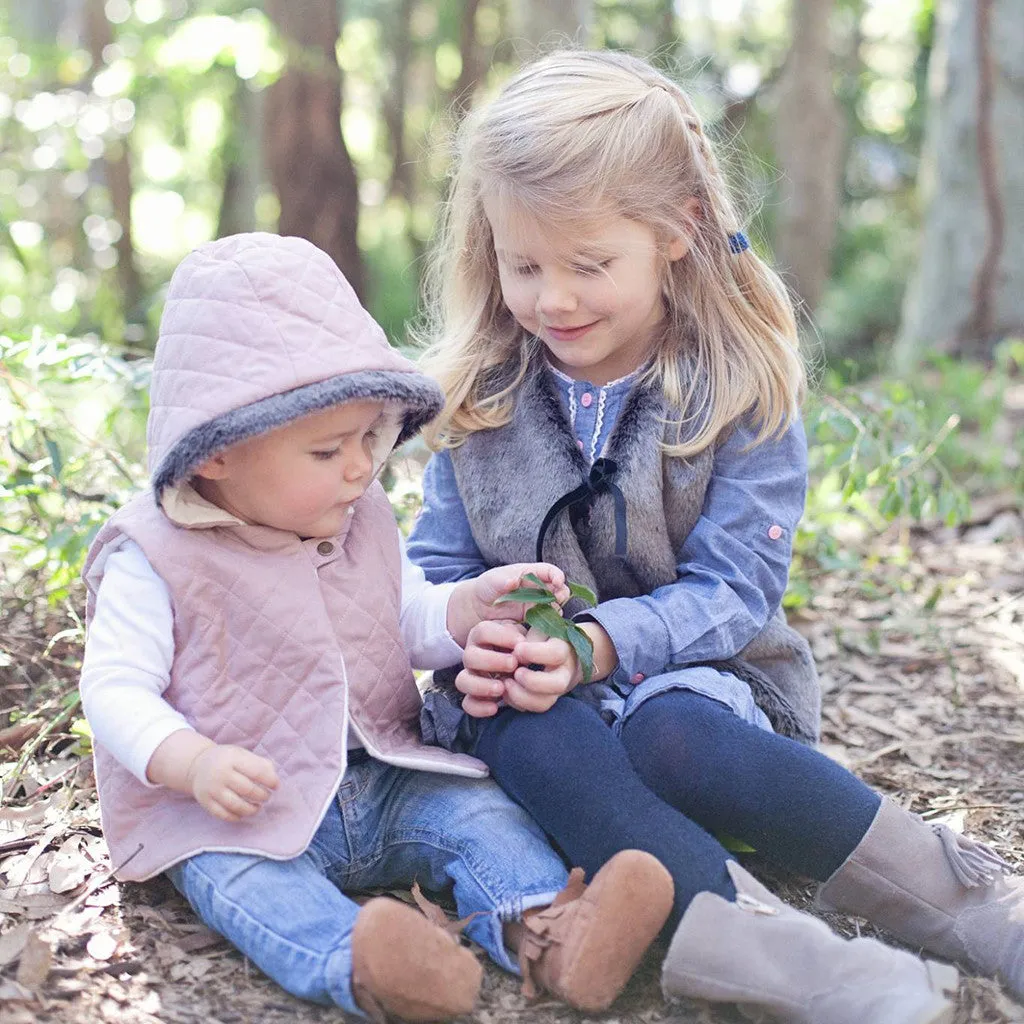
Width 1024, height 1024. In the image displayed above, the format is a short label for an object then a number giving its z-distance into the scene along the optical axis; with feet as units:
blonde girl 7.13
